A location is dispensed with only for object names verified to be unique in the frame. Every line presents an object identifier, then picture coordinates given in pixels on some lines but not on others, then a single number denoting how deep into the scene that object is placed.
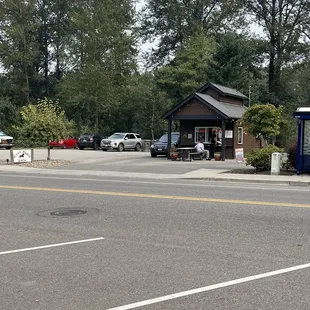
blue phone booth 19.27
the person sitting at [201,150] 29.44
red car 47.06
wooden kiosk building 29.92
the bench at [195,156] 29.24
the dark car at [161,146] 32.62
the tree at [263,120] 21.00
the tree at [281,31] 53.69
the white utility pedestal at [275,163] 19.42
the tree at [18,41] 61.53
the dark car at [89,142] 46.19
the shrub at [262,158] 20.58
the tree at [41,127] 26.81
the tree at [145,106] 52.31
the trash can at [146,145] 44.96
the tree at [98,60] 56.38
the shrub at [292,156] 20.53
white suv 43.16
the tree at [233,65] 47.38
